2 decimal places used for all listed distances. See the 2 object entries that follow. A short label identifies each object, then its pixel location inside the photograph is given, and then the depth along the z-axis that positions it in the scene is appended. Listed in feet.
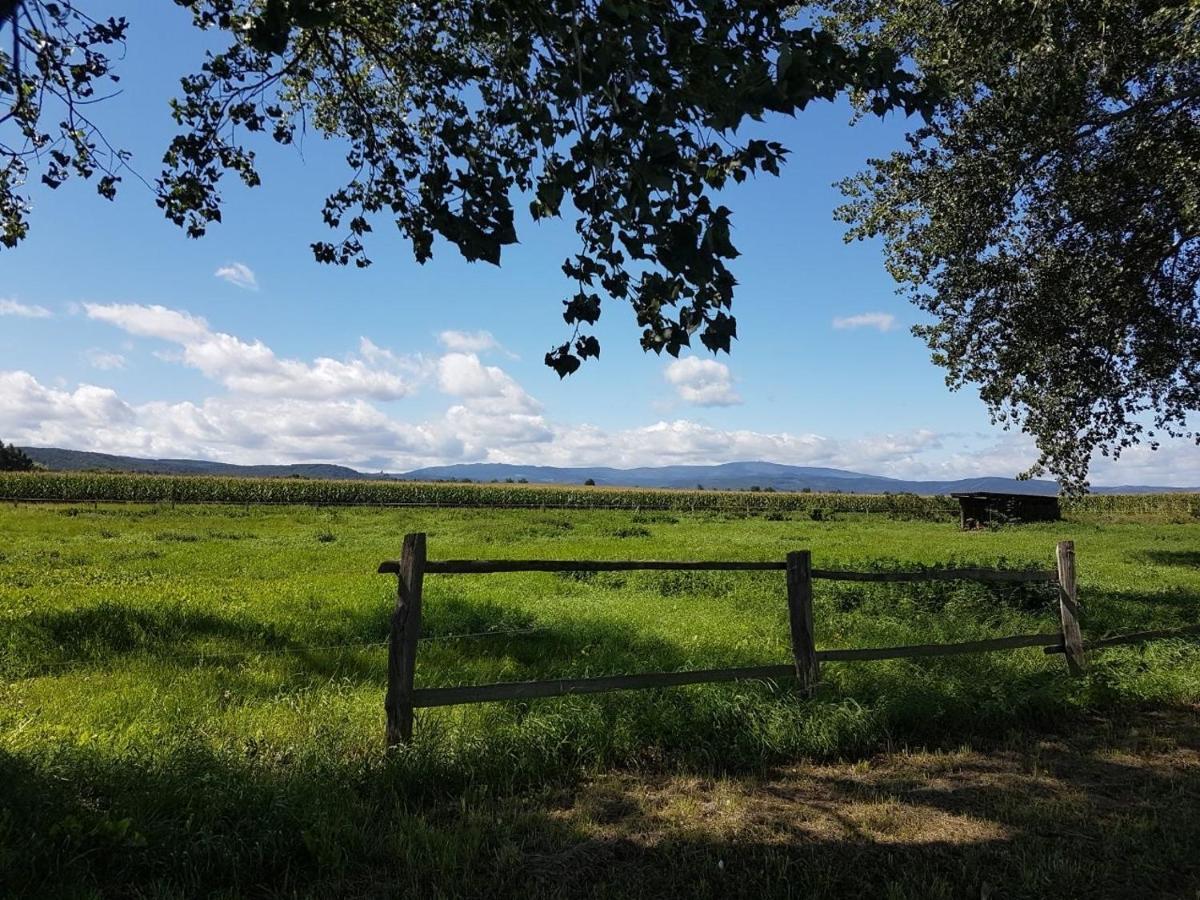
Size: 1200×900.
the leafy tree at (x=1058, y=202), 35.68
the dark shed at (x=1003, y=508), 134.92
